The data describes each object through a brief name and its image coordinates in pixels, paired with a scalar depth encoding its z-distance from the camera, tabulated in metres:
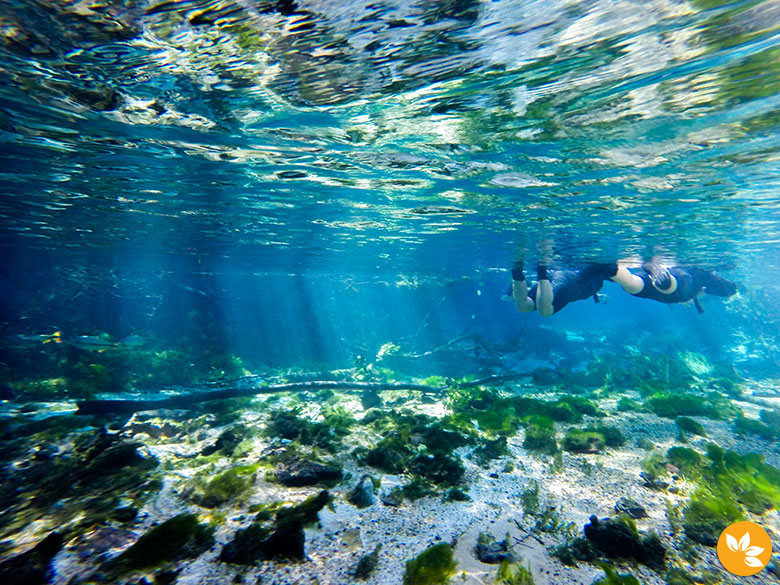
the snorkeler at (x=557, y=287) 10.33
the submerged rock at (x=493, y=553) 4.13
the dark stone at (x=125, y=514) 4.61
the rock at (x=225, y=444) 7.25
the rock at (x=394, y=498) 5.31
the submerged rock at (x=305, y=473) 5.73
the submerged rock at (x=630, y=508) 5.23
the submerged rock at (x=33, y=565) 3.44
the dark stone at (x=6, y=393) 12.67
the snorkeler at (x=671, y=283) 9.81
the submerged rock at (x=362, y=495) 5.24
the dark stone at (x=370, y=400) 12.11
